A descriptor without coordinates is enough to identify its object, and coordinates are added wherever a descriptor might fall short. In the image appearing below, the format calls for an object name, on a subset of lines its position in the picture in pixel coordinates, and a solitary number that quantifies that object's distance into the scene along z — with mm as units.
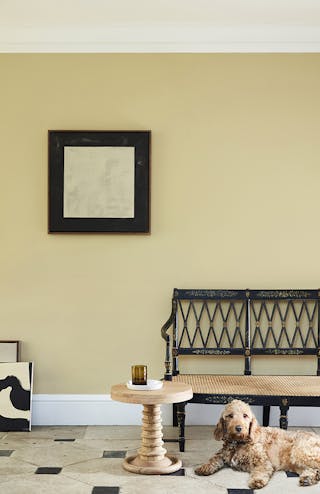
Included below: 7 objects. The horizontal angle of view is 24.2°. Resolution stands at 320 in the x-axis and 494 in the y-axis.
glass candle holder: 4270
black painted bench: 5246
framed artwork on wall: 5367
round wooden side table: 4102
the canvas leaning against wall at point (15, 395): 5148
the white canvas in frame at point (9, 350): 5316
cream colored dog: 4082
